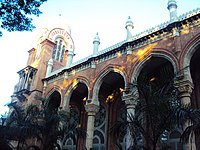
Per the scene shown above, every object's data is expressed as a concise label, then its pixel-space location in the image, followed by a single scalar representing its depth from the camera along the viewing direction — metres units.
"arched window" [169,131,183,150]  9.67
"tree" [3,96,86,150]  9.14
